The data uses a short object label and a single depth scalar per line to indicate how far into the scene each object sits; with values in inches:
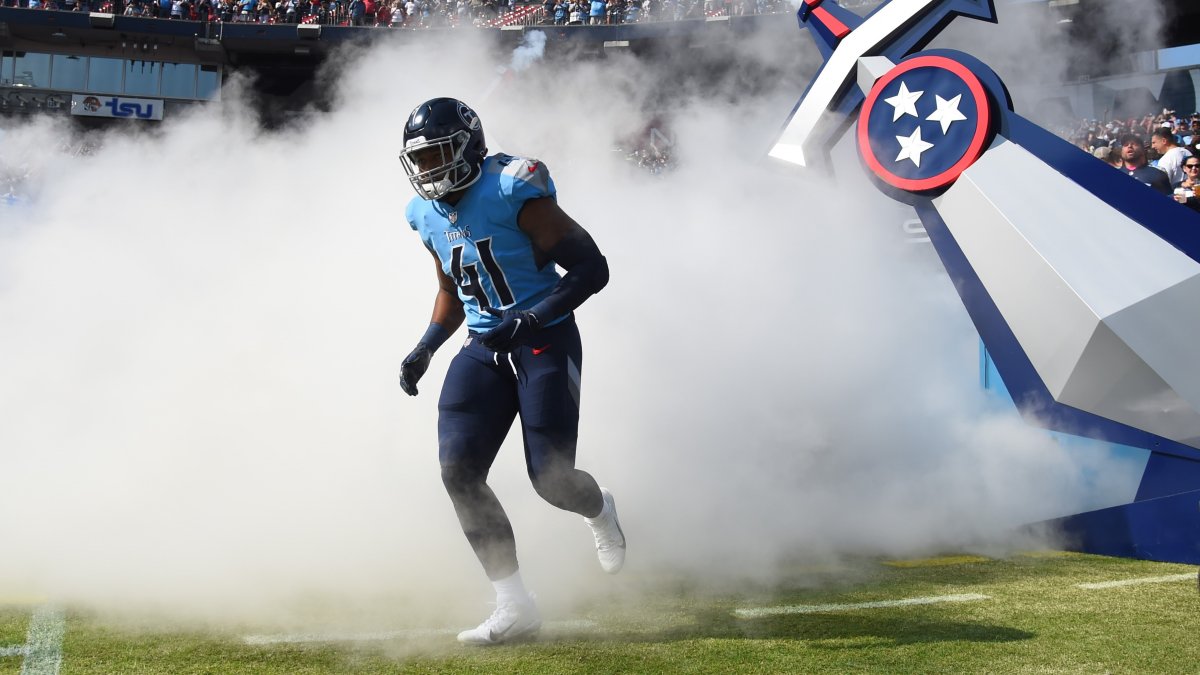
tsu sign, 864.9
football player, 123.5
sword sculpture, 132.8
